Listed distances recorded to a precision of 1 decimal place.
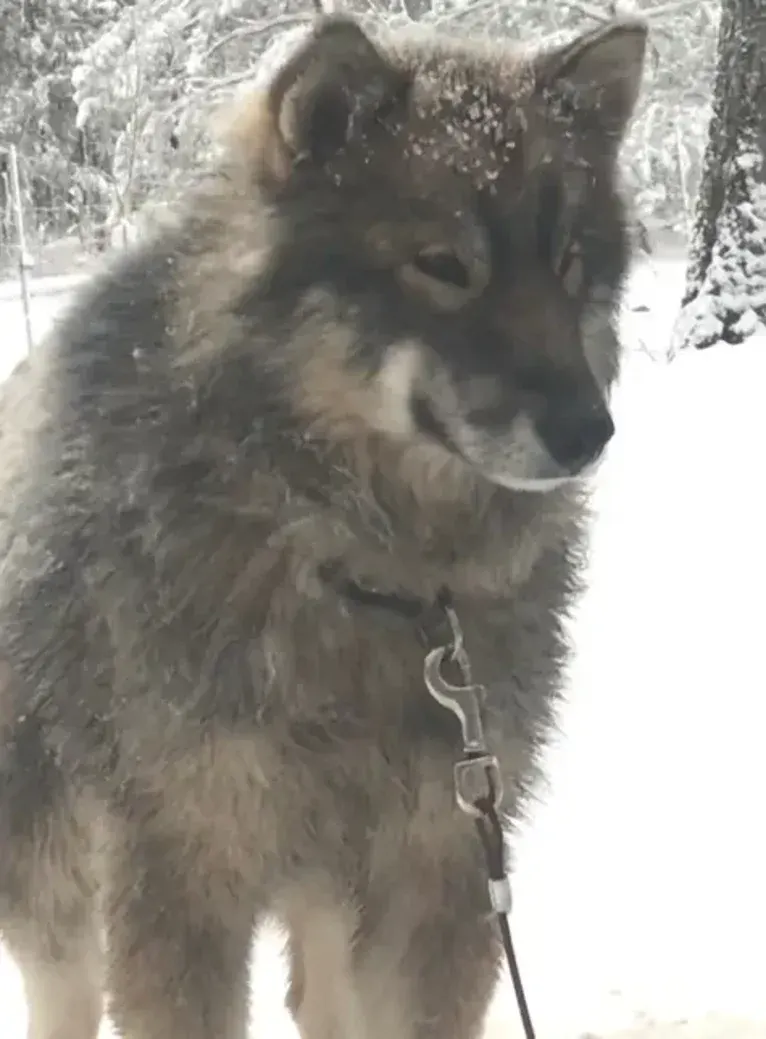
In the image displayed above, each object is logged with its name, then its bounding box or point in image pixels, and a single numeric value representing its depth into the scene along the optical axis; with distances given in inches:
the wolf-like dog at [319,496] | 56.7
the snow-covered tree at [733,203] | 213.5
